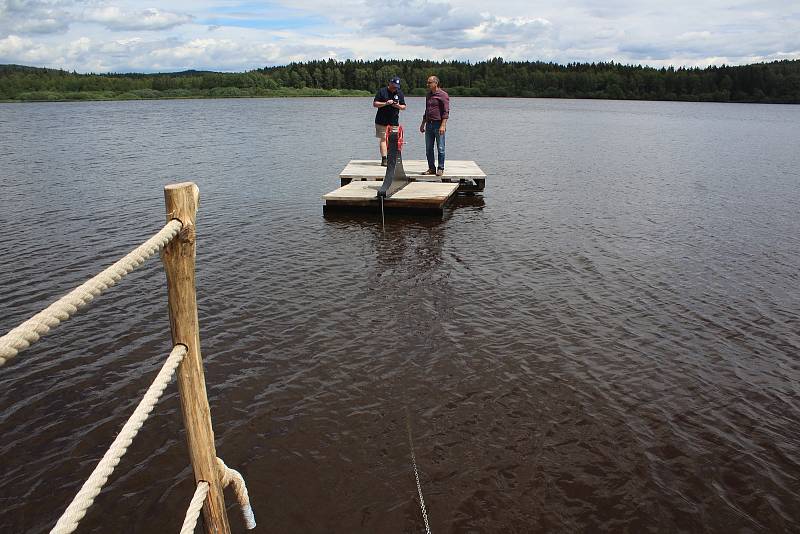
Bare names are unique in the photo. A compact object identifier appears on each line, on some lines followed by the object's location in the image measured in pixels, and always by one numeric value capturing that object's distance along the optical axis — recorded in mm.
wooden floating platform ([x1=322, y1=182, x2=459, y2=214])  14203
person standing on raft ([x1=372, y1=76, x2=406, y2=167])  14928
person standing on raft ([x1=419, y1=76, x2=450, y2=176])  15406
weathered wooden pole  2520
